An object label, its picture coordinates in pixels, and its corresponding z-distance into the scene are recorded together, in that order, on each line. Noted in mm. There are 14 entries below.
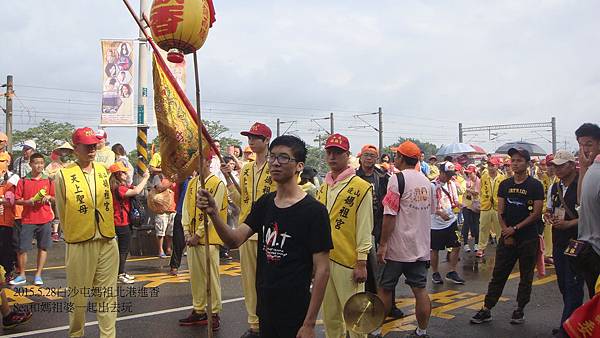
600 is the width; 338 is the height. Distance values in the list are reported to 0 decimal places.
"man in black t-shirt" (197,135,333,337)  2807
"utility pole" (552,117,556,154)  36281
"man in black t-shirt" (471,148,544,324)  5430
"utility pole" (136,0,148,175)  10672
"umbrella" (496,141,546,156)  21641
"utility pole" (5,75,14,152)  19486
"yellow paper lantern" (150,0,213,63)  3094
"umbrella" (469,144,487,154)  21447
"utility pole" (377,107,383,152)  34675
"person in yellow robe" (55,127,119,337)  4449
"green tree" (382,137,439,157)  75531
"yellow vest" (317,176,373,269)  4172
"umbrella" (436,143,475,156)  19828
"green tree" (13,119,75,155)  33875
